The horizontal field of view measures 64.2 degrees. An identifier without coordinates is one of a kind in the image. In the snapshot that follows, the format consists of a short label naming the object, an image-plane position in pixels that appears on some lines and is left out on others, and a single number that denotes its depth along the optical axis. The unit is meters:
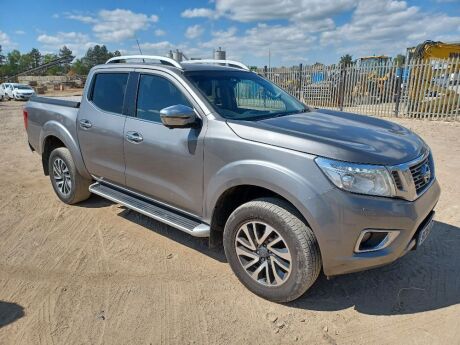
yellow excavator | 13.27
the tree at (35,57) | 92.27
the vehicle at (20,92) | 29.12
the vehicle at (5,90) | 30.38
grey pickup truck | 2.47
